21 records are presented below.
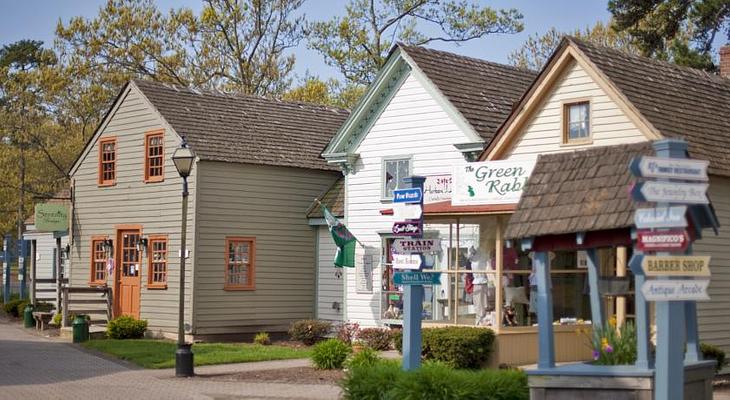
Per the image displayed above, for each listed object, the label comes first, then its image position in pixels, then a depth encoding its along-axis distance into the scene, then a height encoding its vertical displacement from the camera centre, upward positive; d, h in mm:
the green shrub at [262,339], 28688 -1549
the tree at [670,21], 34469 +8415
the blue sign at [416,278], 15984 +35
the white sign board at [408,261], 16031 +280
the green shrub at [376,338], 25172 -1312
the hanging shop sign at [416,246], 16094 +501
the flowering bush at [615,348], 13922 -830
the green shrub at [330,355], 21500 -1454
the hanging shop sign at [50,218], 33812 +1846
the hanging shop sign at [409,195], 16156 +1240
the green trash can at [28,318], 33438 -1215
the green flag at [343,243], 28161 +936
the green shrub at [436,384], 14695 -1390
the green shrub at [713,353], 19172 -1228
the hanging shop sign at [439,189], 22156 +1832
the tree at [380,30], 47531 +10860
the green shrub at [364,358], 19258 -1390
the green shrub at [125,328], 29016 -1297
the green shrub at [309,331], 27953 -1292
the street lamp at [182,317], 21344 -729
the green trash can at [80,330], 28297 -1325
